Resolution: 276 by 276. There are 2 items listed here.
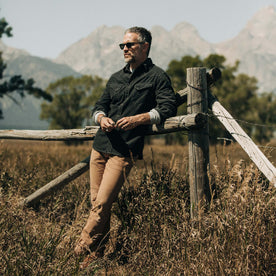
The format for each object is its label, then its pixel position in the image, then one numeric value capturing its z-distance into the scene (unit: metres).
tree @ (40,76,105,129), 64.12
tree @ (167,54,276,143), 45.69
